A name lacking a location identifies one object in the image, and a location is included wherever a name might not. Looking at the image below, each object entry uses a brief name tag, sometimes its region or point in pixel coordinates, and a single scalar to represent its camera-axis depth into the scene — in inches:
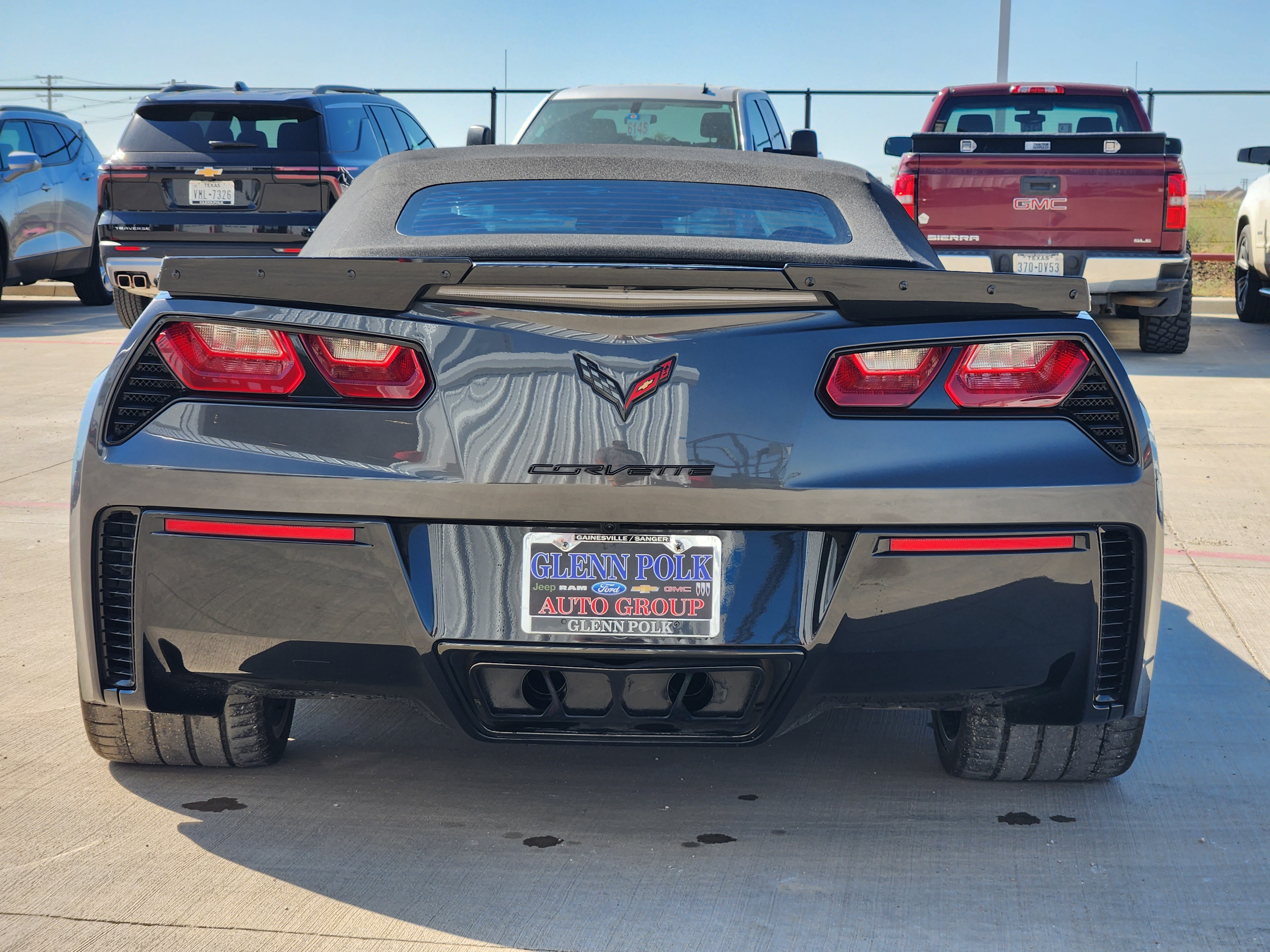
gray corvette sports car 95.0
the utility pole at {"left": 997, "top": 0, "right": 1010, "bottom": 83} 715.4
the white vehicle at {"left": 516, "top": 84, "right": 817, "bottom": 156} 396.5
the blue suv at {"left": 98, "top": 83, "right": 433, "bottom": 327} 407.2
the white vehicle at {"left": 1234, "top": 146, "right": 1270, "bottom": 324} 471.8
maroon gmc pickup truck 378.9
